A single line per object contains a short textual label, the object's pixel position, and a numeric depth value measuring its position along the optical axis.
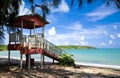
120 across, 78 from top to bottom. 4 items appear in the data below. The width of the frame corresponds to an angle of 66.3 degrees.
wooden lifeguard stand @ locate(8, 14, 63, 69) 5.76
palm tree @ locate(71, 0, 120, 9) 3.52
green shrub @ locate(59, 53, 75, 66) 6.69
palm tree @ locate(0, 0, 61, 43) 3.78
